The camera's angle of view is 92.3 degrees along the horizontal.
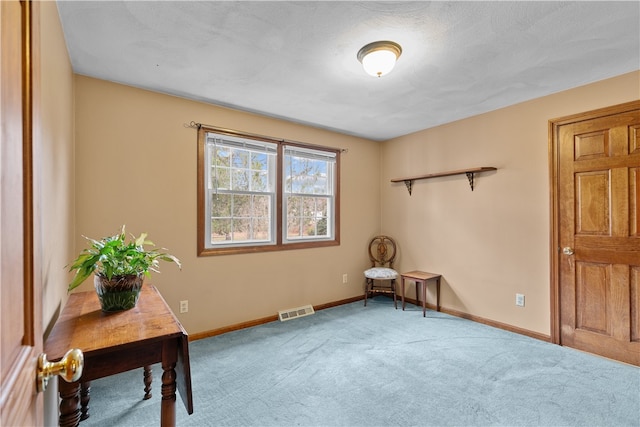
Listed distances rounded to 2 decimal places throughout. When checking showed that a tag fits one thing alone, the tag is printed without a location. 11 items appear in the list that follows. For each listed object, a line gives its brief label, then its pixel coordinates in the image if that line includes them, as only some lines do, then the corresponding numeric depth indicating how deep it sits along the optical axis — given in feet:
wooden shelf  11.30
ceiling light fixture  6.83
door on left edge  1.74
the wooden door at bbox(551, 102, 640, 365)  8.38
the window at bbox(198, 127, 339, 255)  10.64
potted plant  5.13
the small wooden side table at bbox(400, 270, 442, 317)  12.33
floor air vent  11.88
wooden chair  14.76
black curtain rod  10.17
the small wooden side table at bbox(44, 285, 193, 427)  4.14
